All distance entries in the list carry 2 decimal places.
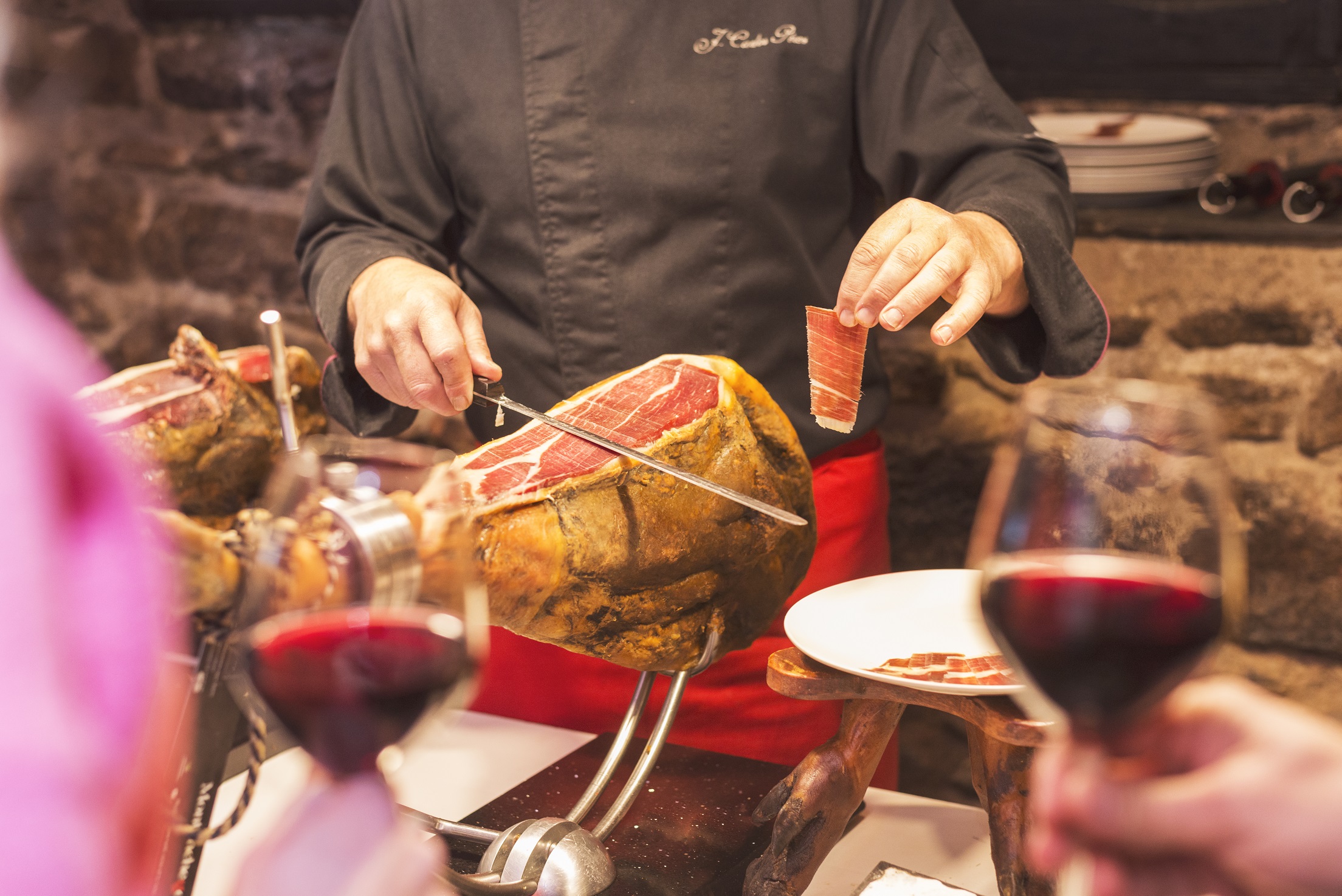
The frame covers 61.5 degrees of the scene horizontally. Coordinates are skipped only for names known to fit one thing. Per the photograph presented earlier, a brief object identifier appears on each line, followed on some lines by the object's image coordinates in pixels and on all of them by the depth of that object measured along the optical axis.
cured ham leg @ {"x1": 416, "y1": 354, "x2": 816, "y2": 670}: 1.15
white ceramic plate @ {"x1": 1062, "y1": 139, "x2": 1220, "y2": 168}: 1.98
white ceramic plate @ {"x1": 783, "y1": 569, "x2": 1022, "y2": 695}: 1.06
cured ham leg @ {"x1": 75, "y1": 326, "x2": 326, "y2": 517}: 1.52
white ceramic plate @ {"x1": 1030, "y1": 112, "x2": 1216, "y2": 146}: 2.00
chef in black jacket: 1.57
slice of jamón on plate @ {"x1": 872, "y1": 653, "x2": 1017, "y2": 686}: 0.99
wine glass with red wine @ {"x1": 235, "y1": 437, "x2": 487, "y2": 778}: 0.52
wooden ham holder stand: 1.00
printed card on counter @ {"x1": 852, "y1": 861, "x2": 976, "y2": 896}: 1.00
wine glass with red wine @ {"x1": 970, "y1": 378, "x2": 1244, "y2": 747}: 0.56
